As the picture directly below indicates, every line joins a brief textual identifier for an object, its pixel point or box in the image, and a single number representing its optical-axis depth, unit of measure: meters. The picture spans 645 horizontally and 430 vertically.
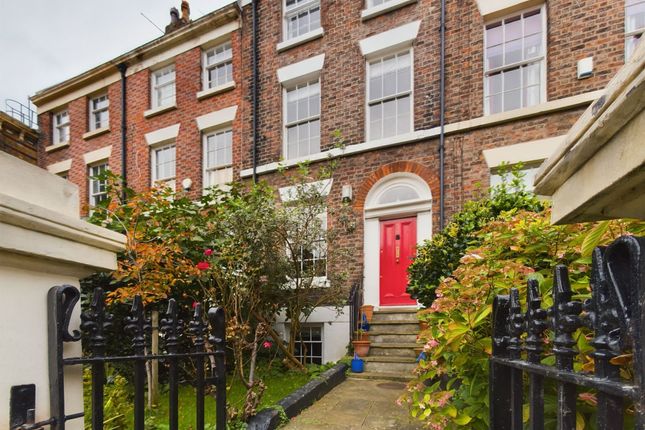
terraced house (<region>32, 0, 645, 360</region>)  6.87
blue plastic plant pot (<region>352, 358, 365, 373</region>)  6.44
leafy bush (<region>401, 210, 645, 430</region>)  1.93
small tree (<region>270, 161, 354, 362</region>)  6.26
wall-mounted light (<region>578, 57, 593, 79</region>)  6.54
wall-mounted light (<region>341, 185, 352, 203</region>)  8.31
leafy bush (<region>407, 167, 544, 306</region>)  5.12
